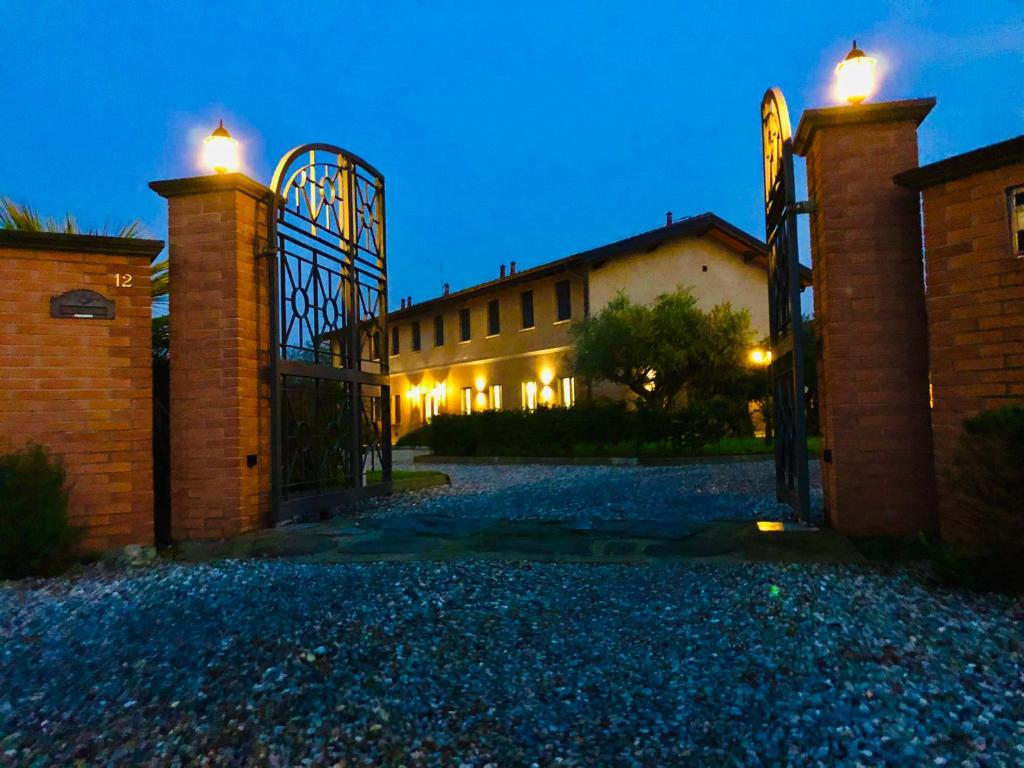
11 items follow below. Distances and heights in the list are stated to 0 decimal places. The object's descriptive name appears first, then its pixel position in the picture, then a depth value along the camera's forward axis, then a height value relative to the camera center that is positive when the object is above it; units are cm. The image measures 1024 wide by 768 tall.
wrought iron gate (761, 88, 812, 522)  563 +88
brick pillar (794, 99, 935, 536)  502 +57
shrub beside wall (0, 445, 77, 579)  471 -53
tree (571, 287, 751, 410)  2008 +182
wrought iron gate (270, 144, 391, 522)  660 +63
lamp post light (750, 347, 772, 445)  1583 +133
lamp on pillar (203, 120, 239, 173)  623 +230
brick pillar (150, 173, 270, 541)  588 +53
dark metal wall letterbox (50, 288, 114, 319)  545 +94
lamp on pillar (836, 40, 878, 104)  532 +233
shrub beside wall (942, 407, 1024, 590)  363 -45
